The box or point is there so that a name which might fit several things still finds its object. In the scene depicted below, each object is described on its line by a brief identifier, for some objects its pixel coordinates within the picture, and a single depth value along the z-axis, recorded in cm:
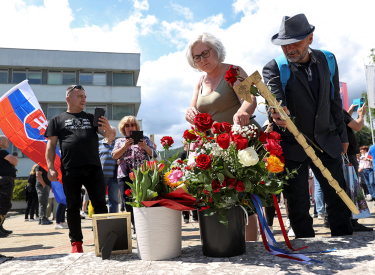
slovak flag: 646
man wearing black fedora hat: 258
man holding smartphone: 362
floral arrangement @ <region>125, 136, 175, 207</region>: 202
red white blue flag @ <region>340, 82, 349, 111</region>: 946
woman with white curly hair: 271
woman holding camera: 459
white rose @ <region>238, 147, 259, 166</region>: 180
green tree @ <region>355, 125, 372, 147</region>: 4900
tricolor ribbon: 194
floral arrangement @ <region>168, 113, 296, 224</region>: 187
